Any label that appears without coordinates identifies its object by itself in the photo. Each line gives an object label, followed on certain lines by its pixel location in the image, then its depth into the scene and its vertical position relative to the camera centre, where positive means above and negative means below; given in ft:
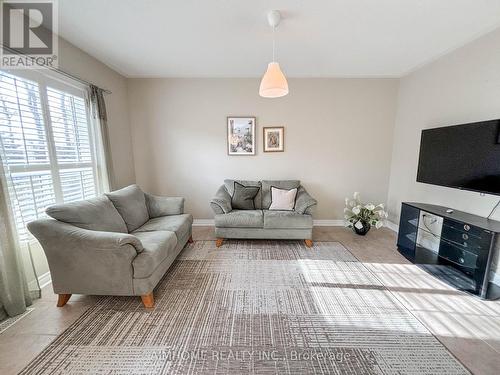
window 5.91 +0.48
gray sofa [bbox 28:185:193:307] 5.51 -2.73
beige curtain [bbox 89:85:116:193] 8.98 +0.80
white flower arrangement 10.87 -3.17
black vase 11.03 -3.88
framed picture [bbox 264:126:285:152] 11.89 +1.01
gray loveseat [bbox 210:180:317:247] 9.71 -3.09
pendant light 6.22 +2.37
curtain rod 5.86 +3.04
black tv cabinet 6.15 -3.14
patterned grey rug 4.33 -4.32
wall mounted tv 6.39 -0.04
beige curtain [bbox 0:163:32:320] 5.35 -2.82
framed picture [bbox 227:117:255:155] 11.77 +1.23
